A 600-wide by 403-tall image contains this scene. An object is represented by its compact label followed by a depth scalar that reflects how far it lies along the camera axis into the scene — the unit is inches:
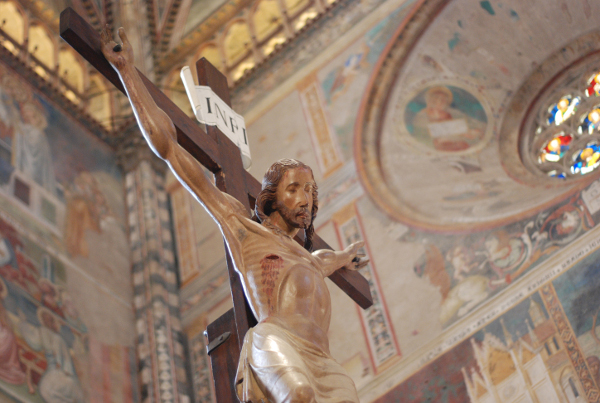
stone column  339.3
